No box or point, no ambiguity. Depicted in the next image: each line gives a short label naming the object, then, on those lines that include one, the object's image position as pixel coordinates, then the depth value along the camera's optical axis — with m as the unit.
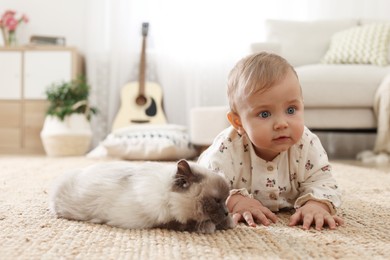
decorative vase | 3.70
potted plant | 3.26
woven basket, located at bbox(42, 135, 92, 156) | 3.24
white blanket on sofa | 2.49
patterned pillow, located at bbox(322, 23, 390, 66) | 2.94
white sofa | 2.57
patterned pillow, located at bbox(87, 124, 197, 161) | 2.73
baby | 0.99
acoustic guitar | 3.44
